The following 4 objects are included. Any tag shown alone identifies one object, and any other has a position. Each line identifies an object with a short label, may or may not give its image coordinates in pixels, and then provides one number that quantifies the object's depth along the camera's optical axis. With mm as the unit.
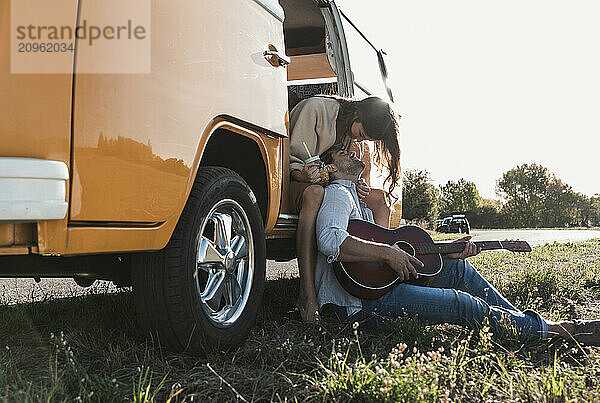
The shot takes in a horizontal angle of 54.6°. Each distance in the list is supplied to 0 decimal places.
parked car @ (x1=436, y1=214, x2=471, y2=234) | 40516
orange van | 1866
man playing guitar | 2975
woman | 3441
